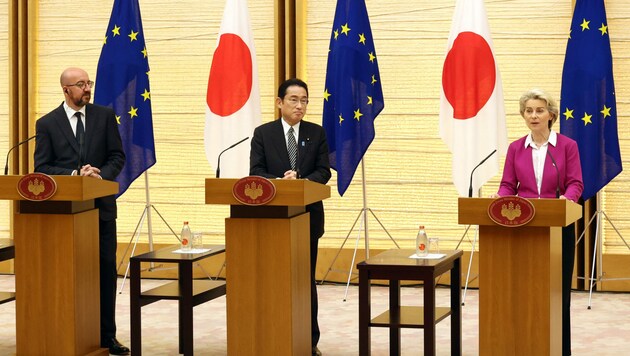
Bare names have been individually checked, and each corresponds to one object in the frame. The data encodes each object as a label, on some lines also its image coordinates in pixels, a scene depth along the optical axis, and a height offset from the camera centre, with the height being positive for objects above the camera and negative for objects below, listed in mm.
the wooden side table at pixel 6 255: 10062 -505
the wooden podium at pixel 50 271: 9011 -538
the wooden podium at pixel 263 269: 8683 -520
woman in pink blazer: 8943 +32
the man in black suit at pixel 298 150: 9873 +102
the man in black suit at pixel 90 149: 9805 +118
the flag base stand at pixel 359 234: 13712 -554
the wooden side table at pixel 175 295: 9504 -715
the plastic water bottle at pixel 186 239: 10400 -430
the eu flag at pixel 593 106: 12371 +426
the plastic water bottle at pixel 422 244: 9381 -426
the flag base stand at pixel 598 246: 13226 -646
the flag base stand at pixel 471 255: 13401 -727
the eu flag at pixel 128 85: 13650 +672
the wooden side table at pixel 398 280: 8683 -641
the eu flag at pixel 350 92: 12946 +570
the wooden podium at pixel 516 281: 7985 -546
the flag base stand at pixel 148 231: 14492 -548
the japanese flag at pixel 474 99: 12747 +499
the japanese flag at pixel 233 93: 13582 +596
